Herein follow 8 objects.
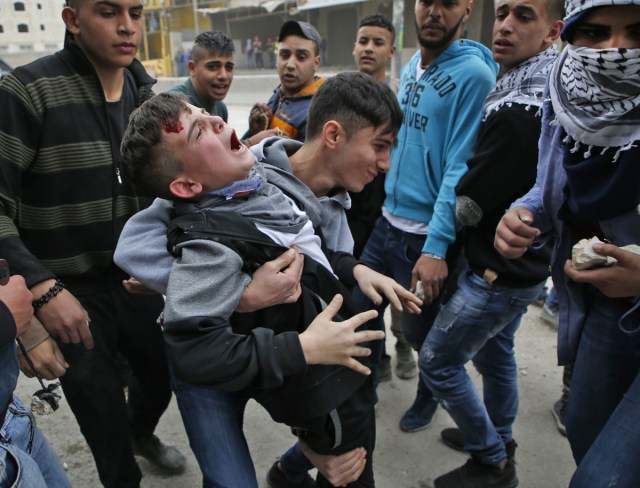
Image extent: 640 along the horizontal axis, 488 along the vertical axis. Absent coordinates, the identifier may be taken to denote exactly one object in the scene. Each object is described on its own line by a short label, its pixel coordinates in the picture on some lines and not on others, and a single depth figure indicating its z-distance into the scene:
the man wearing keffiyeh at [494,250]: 1.94
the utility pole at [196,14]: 26.34
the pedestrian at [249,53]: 28.17
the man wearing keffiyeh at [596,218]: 1.33
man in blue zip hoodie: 2.22
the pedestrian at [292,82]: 3.18
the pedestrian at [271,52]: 27.49
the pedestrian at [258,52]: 27.19
